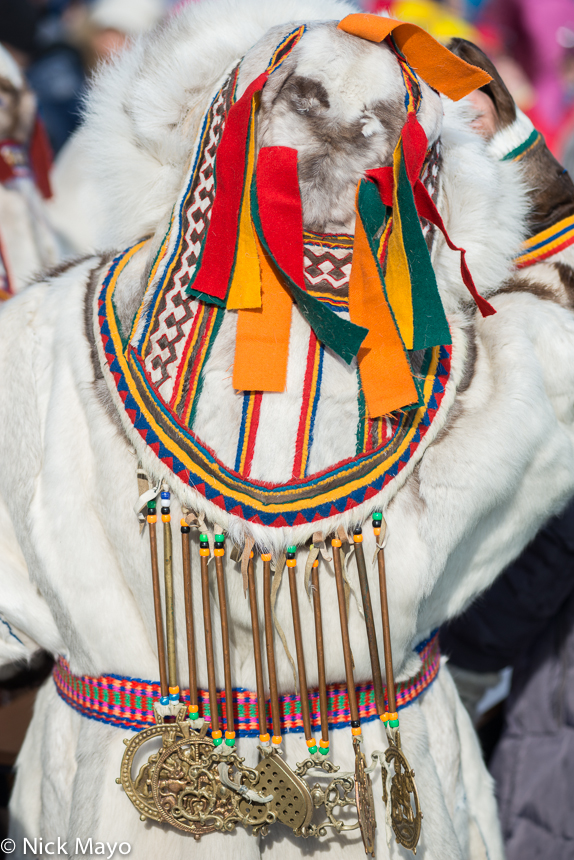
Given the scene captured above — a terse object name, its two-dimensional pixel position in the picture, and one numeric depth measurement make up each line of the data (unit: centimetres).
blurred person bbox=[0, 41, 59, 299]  319
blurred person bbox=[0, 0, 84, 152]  706
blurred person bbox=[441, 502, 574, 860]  244
